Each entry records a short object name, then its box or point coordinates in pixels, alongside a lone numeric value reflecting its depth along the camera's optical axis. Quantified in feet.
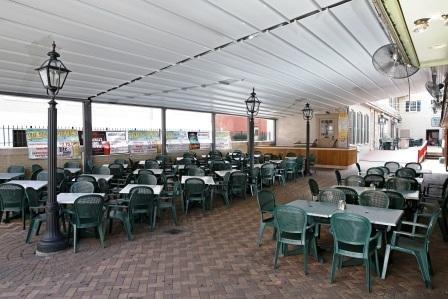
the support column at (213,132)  52.44
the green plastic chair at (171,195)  20.30
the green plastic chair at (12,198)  19.01
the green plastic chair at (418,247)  12.04
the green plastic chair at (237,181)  26.72
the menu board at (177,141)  44.55
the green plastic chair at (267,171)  32.25
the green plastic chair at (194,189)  22.82
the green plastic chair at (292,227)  13.14
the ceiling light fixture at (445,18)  8.55
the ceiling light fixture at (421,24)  8.69
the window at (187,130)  45.37
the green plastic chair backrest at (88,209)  15.51
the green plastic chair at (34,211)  16.83
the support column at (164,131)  43.34
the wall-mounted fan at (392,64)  13.70
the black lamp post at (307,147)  39.71
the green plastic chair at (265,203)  16.53
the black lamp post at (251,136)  28.63
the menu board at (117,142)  37.35
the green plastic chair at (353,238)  11.68
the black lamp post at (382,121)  91.35
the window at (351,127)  56.75
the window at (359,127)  64.50
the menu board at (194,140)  48.38
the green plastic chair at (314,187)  21.15
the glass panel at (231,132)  55.16
